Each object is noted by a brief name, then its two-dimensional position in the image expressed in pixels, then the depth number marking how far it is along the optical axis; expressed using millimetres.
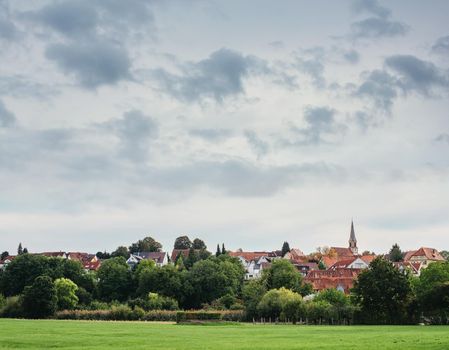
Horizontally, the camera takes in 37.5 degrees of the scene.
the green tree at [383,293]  84438
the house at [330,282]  145625
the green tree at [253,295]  104812
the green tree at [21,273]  145250
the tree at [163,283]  137750
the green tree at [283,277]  130000
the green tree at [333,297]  101562
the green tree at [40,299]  116062
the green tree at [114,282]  144625
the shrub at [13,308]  117875
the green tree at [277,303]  96750
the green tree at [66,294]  126438
